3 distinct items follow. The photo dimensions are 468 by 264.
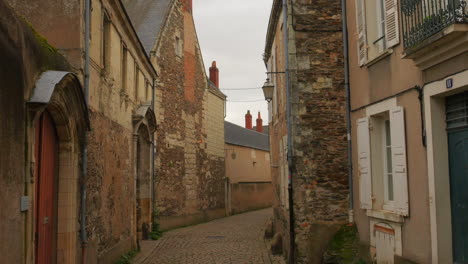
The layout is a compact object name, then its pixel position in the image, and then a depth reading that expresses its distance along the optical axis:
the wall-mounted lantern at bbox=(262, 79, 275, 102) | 11.19
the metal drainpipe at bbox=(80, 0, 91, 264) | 7.68
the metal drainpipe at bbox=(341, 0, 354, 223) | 9.17
